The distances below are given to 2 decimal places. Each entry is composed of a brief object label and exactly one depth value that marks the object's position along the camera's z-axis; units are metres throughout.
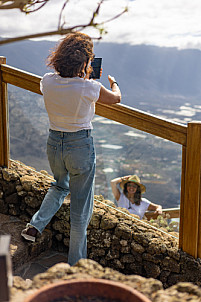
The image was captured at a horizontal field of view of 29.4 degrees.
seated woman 2.91
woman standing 2.19
